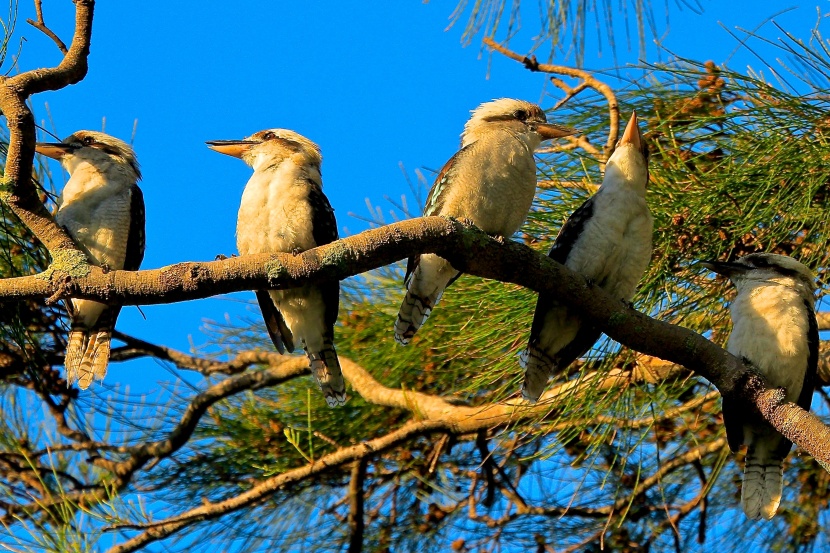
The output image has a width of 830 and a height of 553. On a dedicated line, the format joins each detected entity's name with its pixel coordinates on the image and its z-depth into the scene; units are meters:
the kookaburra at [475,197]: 7.25
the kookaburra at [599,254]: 7.13
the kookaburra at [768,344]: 7.14
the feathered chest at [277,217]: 7.22
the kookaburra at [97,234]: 8.14
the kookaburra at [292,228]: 7.25
